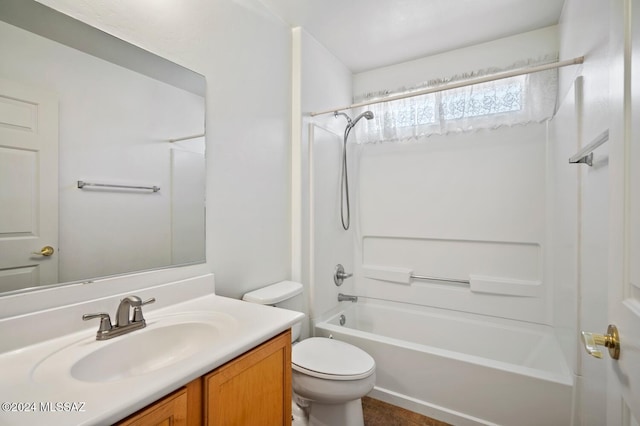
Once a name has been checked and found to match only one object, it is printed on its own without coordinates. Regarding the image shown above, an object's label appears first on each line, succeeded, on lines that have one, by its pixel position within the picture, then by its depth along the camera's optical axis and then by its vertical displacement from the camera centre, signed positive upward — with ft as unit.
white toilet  4.66 -2.69
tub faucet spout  8.12 -2.43
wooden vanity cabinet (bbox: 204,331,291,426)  2.67 -1.85
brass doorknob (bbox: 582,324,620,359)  2.08 -0.96
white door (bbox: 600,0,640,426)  1.81 +0.00
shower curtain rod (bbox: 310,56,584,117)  4.67 +2.63
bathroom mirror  2.86 +0.69
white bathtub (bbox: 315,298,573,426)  4.88 -3.13
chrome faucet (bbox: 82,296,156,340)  3.06 -1.22
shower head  7.65 +2.59
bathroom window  6.63 +2.68
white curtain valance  6.36 +2.56
